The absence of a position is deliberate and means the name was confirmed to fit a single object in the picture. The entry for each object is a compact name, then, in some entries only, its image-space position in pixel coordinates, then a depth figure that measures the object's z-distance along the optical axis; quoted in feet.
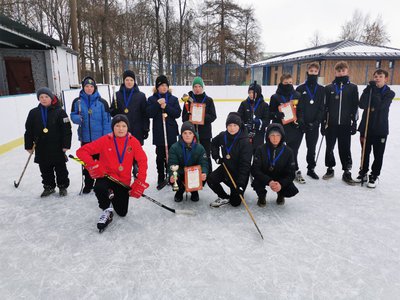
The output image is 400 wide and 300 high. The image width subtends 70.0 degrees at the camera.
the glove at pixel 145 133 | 12.16
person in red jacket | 8.68
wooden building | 60.85
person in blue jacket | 10.94
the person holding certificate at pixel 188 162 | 9.95
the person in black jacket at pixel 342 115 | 11.86
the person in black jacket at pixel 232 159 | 9.96
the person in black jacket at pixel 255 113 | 12.41
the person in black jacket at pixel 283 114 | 12.12
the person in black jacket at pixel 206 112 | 11.76
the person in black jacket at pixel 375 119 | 11.30
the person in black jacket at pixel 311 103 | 12.05
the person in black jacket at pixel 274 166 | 9.87
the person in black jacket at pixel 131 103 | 11.51
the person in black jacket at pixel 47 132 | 10.51
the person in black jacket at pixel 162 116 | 11.57
